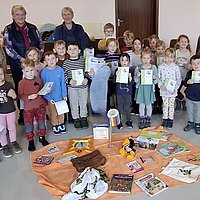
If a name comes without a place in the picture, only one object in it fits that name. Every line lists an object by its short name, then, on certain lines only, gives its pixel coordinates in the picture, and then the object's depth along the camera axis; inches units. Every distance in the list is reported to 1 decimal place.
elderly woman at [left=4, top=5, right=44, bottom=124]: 153.0
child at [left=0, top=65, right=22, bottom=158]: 130.0
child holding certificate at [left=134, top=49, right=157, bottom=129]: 147.5
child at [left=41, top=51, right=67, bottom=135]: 143.3
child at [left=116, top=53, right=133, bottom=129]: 148.0
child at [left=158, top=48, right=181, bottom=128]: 147.6
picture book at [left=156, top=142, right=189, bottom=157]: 130.5
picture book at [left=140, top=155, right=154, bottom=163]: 125.3
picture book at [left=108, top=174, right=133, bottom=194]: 108.3
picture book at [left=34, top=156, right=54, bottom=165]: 126.8
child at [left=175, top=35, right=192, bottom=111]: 164.6
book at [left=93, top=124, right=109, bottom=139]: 142.4
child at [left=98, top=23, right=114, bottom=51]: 178.5
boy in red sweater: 135.5
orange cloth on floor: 111.3
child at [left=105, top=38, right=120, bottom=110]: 159.0
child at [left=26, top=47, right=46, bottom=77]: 145.6
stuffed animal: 128.0
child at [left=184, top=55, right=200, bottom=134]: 144.3
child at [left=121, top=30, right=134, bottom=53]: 177.0
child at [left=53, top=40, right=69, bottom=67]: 152.6
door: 273.6
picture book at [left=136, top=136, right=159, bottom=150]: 135.3
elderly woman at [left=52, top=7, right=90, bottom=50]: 166.7
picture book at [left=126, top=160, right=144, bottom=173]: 120.0
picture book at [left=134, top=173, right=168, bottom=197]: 107.9
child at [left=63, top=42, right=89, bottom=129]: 150.3
